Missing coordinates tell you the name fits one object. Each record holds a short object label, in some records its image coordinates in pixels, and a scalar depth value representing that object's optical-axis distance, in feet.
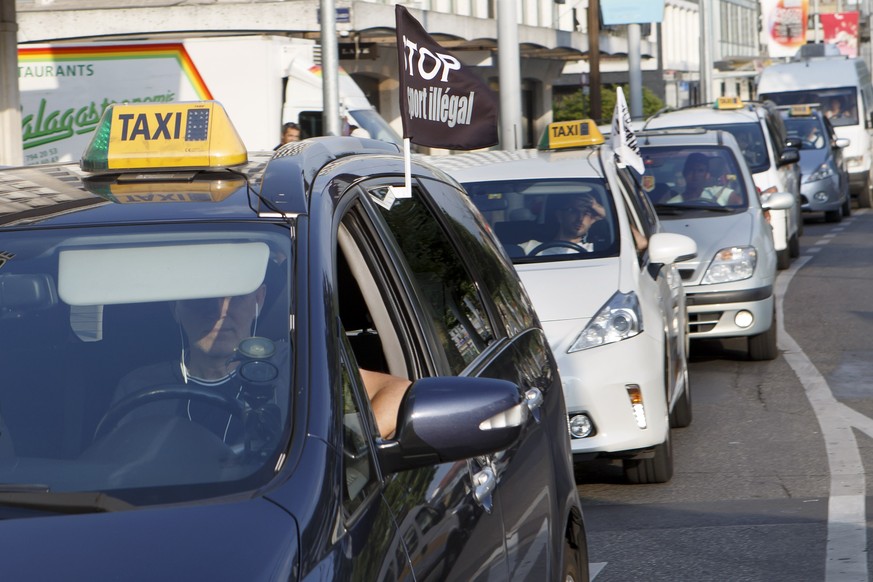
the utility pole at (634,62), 108.68
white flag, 36.14
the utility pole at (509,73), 61.21
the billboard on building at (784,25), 219.20
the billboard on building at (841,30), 270.26
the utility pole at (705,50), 135.95
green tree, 160.66
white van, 97.60
